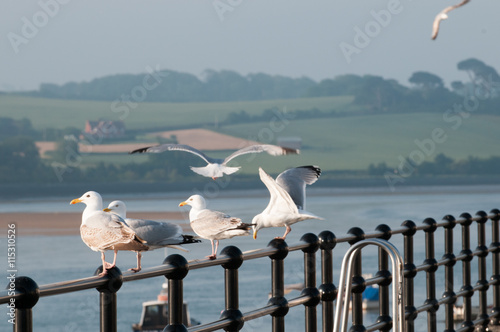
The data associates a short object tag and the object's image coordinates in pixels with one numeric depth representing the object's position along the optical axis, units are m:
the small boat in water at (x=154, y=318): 107.75
